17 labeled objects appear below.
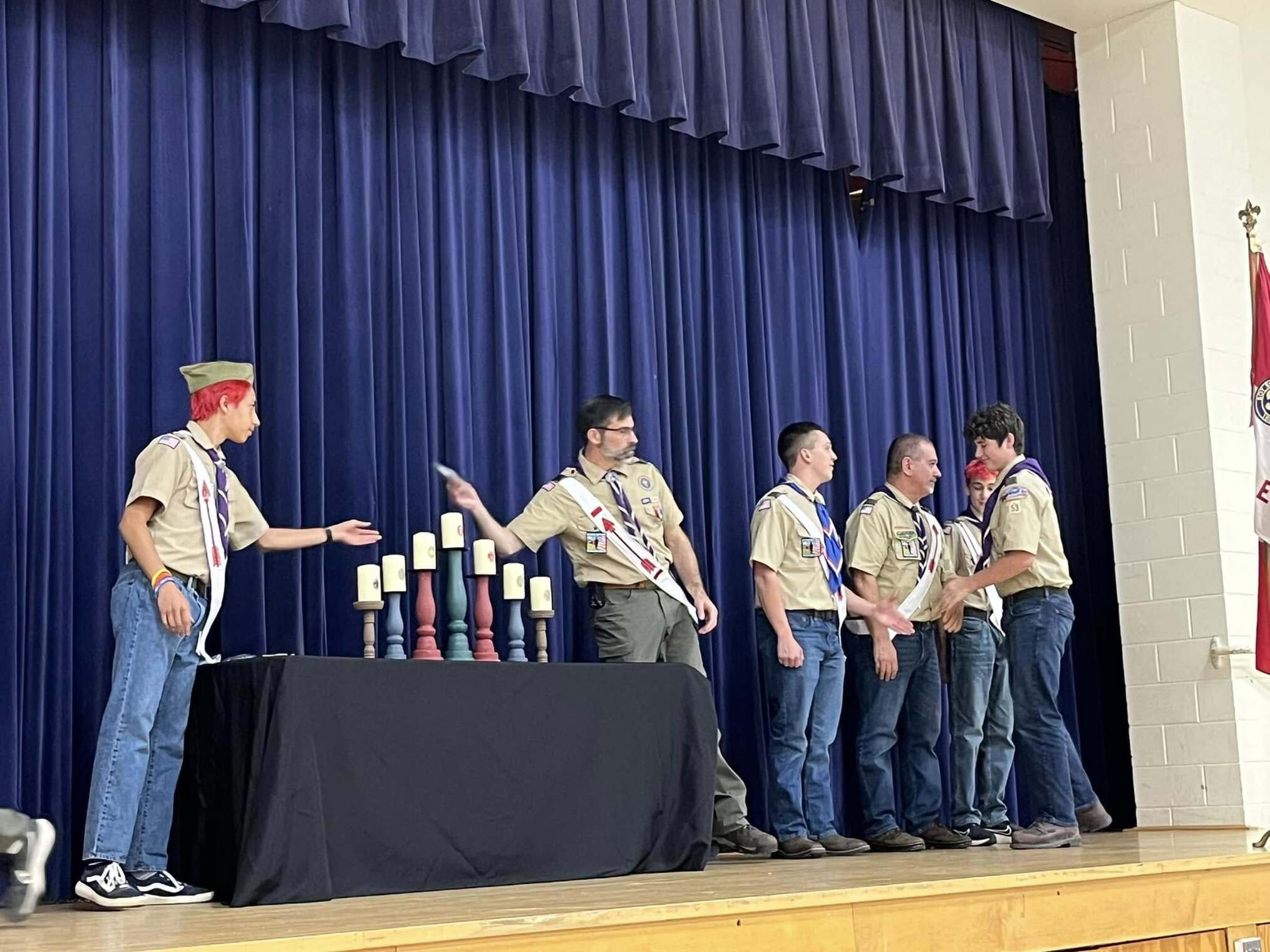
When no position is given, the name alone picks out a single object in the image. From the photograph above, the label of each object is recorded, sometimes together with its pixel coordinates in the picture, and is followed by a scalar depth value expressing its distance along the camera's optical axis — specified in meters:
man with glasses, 4.80
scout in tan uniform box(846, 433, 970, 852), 5.34
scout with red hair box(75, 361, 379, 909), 3.65
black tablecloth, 3.56
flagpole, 5.75
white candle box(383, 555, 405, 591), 4.24
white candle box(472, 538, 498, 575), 4.45
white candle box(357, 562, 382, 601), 4.18
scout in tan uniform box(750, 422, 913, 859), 5.00
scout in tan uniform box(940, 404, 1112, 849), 4.91
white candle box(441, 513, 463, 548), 4.35
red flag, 5.49
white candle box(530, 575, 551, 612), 4.55
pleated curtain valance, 4.97
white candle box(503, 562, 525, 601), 4.61
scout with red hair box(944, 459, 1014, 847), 5.45
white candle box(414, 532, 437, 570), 4.33
